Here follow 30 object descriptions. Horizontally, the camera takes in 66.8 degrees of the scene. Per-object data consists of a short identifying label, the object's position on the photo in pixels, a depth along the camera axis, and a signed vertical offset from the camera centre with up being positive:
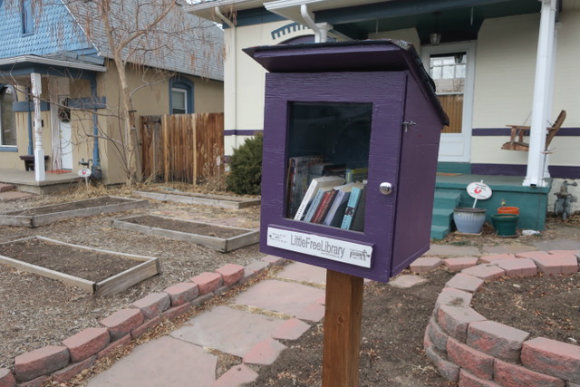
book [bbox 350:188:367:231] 1.74 -0.29
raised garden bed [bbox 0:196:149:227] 6.46 -1.25
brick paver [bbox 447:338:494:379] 2.60 -1.29
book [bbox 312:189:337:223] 1.78 -0.26
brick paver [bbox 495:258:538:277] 3.78 -1.05
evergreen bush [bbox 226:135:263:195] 9.02 -0.58
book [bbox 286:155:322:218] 1.89 -0.18
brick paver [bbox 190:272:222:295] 4.01 -1.32
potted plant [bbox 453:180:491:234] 5.94 -1.01
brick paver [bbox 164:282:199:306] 3.74 -1.34
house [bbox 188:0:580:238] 6.25 +1.19
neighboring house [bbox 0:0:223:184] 10.75 +1.46
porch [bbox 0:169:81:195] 10.22 -1.14
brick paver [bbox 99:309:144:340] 3.19 -1.37
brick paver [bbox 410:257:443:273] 4.52 -1.26
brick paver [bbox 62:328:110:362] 2.90 -1.39
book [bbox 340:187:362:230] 1.72 -0.26
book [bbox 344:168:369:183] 1.91 -0.14
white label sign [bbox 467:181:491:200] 6.38 -0.67
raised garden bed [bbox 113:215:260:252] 5.30 -1.26
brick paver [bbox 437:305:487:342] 2.77 -1.12
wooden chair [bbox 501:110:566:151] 6.61 +0.19
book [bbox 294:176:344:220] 1.81 -0.22
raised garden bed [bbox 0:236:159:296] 3.87 -1.29
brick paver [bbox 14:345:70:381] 2.66 -1.41
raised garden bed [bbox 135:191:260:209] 8.34 -1.23
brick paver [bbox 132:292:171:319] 3.49 -1.34
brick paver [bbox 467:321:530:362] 2.54 -1.14
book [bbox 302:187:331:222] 1.80 -0.26
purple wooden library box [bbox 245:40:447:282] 1.56 -0.06
